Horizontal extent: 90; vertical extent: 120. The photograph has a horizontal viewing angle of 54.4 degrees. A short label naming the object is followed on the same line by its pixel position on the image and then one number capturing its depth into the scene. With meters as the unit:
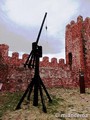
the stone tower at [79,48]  7.72
